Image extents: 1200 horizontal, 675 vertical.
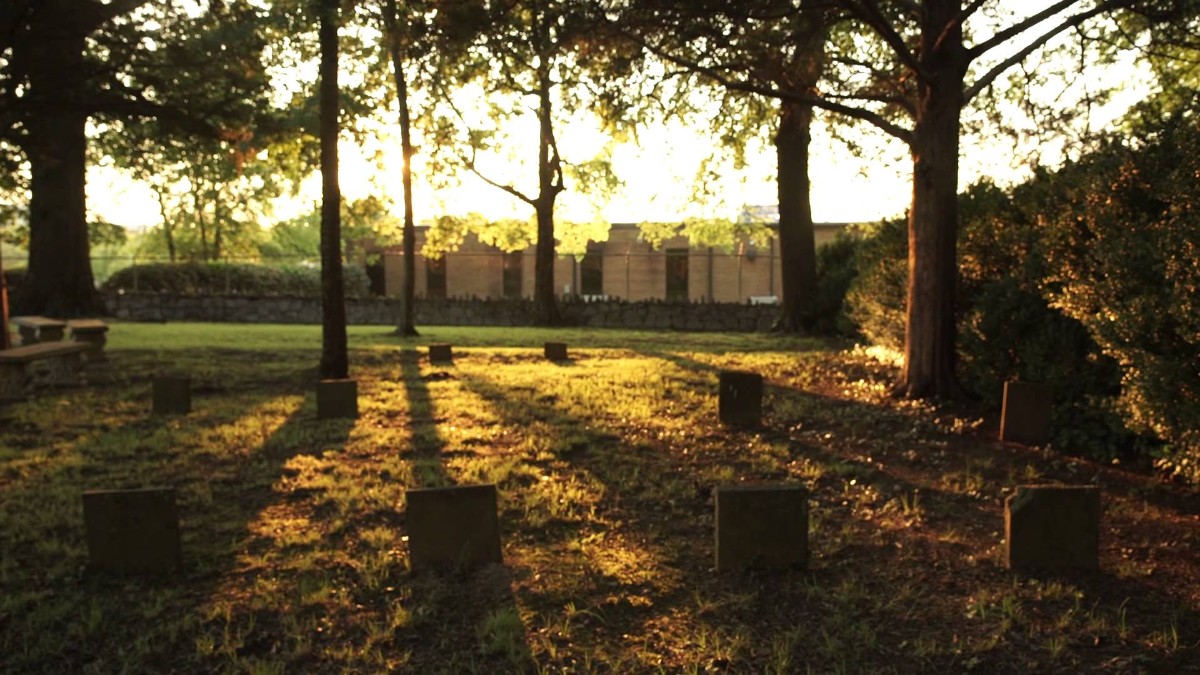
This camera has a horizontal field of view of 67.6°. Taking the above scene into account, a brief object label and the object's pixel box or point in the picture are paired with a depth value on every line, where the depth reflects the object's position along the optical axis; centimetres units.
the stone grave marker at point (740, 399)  849
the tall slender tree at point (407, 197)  1997
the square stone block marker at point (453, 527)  443
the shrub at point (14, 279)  2837
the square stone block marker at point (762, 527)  433
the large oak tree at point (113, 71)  1112
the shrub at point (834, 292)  1983
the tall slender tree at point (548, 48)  844
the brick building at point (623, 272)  3931
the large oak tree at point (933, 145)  889
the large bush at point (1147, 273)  504
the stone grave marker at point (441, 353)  1455
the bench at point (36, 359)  1011
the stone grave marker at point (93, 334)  1369
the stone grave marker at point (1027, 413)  727
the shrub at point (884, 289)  1171
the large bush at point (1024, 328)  705
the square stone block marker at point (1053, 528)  431
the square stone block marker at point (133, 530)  437
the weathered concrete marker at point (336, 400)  897
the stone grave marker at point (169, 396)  937
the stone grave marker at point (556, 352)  1527
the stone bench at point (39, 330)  1348
